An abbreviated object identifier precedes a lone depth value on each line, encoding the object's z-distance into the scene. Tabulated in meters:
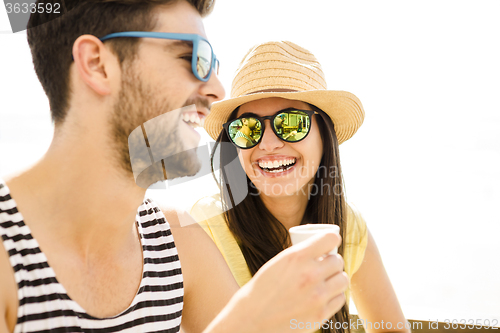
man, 0.78
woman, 1.05
